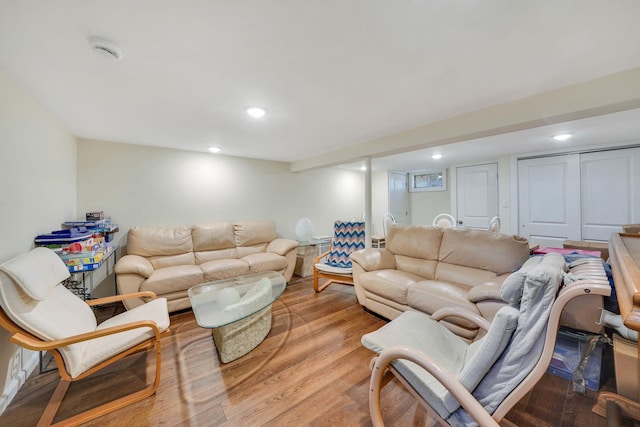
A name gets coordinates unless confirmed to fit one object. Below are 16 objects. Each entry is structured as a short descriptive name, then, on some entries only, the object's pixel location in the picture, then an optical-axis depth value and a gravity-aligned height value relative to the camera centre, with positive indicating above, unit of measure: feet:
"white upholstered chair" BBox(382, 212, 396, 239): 15.16 -0.61
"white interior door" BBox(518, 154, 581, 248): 11.82 +0.53
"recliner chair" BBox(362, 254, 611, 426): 2.99 -2.15
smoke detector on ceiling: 4.06 +3.03
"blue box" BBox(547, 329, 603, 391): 5.36 -3.76
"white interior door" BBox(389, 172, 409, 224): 18.78 +1.21
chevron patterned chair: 11.19 -2.07
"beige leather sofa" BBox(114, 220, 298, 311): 8.78 -2.02
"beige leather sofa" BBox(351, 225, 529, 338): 6.57 -2.16
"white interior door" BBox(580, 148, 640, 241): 10.48 +0.80
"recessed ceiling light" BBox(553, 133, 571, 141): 9.73 +3.09
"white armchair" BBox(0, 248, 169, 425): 4.18 -2.30
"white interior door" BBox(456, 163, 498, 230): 14.66 +1.02
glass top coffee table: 6.17 -2.71
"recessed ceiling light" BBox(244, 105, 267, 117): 6.95 +3.13
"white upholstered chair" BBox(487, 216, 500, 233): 11.08 -0.75
